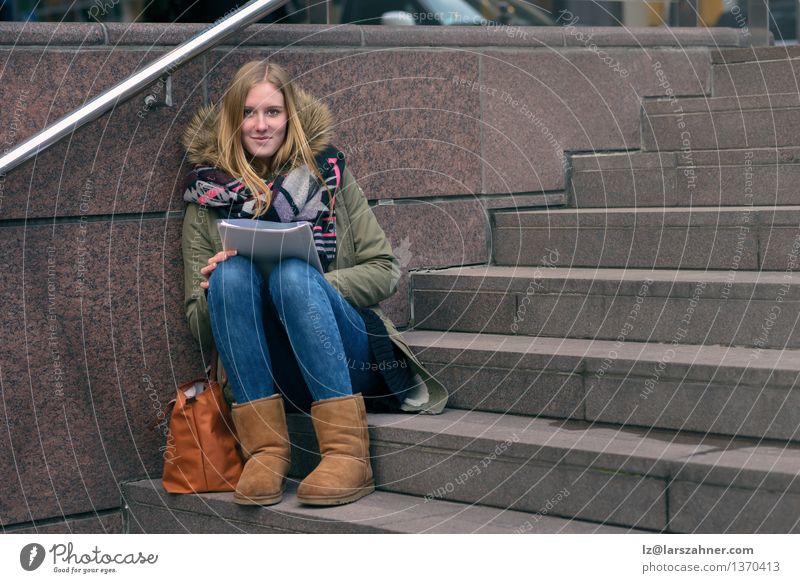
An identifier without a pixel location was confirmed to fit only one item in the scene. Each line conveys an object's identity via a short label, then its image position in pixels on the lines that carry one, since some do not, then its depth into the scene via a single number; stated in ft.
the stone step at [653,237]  27.68
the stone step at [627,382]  22.95
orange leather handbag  26.45
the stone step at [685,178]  30.35
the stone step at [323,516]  23.39
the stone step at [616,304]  25.54
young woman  25.13
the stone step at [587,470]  20.95
